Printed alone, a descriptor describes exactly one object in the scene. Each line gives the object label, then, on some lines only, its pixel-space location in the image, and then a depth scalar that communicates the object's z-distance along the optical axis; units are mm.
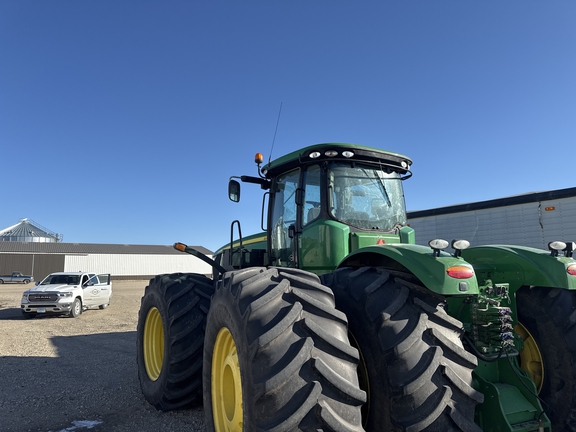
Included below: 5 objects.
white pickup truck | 13578
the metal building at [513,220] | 8906
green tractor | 2273
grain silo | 63031
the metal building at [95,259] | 44938
